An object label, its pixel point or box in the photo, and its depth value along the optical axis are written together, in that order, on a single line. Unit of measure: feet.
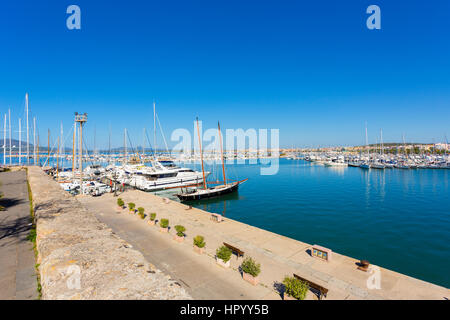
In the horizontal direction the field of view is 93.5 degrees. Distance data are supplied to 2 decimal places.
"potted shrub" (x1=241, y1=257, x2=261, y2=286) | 29.50
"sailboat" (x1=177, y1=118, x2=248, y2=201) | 120.78
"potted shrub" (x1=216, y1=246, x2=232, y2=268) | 34.08
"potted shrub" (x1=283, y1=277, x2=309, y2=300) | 25.03
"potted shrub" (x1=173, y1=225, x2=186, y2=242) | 44.62
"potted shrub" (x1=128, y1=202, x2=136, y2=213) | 68.28
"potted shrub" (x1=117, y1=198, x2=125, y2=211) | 71.16
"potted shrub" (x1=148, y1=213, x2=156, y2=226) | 55.21
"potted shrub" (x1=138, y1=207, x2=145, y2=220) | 61.48
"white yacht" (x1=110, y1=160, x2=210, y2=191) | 151.64
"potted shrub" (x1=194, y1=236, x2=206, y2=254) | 38.97
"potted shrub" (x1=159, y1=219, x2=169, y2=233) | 50.00
